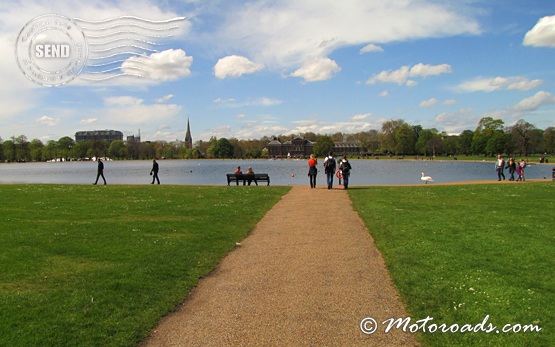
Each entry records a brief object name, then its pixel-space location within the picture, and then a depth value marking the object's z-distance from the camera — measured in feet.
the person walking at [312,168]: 81.64
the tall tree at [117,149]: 642.63
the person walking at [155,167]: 103.82
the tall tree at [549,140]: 404.36
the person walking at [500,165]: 103.54
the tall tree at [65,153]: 643.45
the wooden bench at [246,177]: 99.55
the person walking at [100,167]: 100.42
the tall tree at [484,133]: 415.29
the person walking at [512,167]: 108.37
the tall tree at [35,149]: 604.49
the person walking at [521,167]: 106.86
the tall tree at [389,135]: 529.45
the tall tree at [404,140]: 512.22
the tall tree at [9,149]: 545.44
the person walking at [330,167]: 79.20
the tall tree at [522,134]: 389.72
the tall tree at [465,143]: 486.67
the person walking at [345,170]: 81.48
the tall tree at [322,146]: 615.57
